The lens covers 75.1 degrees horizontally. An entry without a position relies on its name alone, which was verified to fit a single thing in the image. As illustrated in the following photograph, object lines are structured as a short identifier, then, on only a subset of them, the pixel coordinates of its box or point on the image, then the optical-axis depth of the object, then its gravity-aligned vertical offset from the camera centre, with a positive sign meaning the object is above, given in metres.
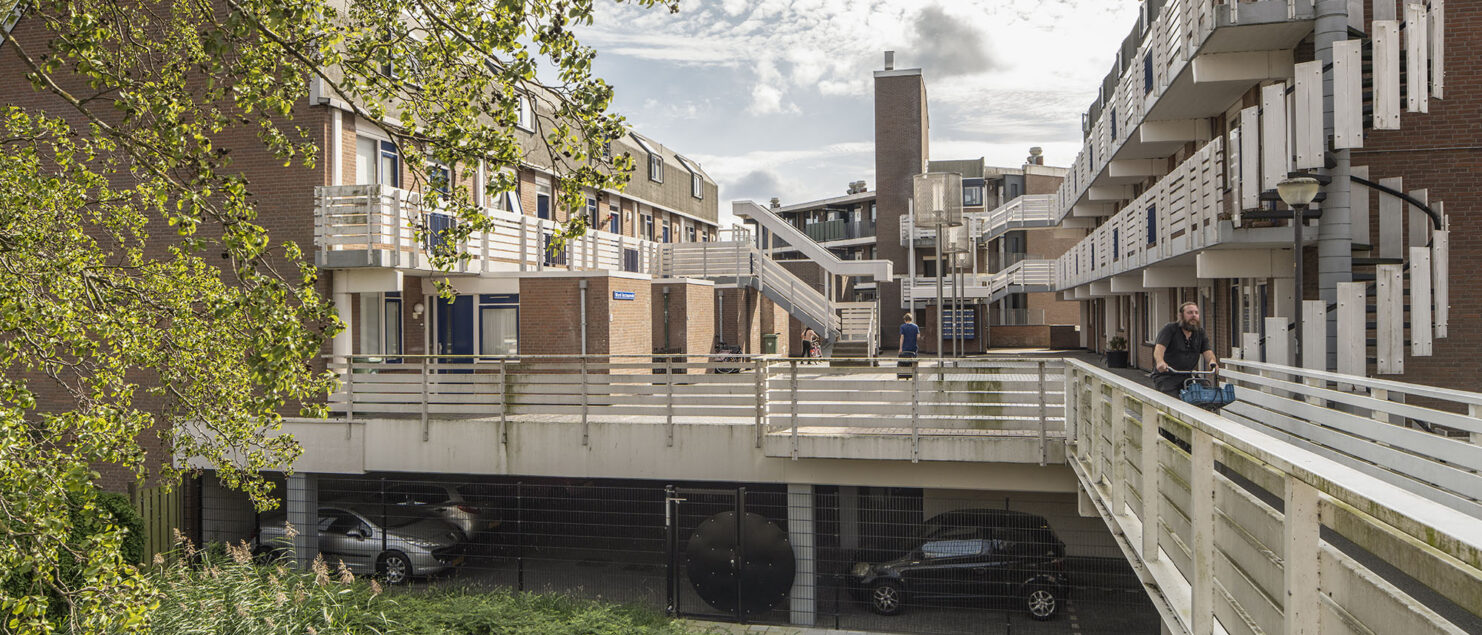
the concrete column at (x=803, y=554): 12.40 -3.03
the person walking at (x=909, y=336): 19.90 -0.32
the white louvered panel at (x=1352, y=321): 10.99 -0.05
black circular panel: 12.45 -3.15
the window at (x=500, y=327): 19.27 -0.07
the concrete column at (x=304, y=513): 13.81 -2.78
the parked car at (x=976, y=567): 12.08 -3.14
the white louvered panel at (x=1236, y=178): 12.62 +1.93
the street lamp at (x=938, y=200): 15.72 +1.97
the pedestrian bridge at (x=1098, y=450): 2.56 -1.00
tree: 5.05 +0.87
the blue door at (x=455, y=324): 19.31 -0.01
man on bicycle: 9.79 -0.26
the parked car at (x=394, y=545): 13.33 -3.10
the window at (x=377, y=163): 17.55 +3.02
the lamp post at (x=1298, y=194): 10.20 +1.32
